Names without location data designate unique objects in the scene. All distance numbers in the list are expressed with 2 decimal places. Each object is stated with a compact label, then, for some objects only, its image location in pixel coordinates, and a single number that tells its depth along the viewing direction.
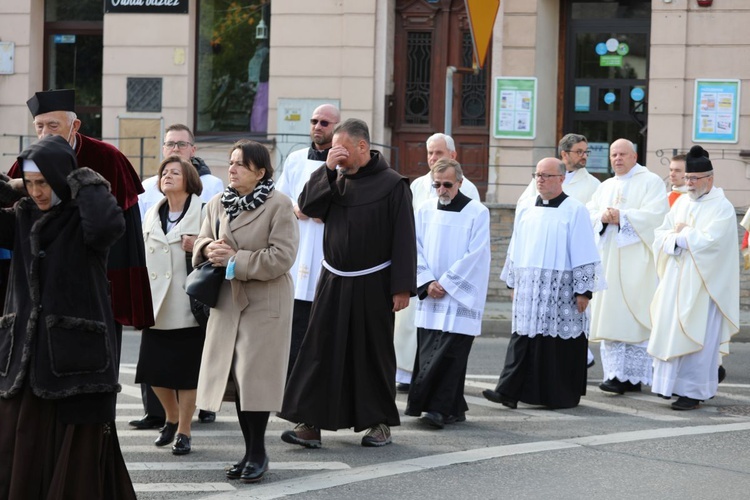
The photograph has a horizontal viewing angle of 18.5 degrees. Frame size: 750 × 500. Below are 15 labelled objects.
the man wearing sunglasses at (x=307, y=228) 16.03
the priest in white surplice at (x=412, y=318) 18.10
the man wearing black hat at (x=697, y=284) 17.99
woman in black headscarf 9.65
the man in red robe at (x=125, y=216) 10.89
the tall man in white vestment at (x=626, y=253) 19.44
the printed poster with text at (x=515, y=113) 30.63
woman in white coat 14.08
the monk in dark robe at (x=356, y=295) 14.10
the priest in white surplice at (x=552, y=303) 17.25
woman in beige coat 12.46
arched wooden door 31.60
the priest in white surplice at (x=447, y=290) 15.83
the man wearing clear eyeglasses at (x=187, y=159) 15.95
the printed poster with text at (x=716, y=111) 29.51
